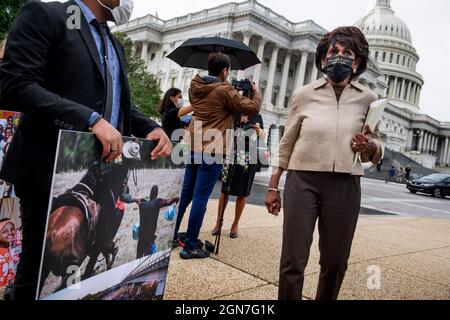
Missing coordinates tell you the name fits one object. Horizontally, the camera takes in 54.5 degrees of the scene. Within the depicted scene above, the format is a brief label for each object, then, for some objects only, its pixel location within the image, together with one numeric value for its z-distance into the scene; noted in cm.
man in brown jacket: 422
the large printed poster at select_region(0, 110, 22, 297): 270
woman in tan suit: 260
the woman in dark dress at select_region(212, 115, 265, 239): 538
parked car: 2595
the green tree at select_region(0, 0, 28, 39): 1914
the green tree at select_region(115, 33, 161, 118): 3053
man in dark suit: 173
